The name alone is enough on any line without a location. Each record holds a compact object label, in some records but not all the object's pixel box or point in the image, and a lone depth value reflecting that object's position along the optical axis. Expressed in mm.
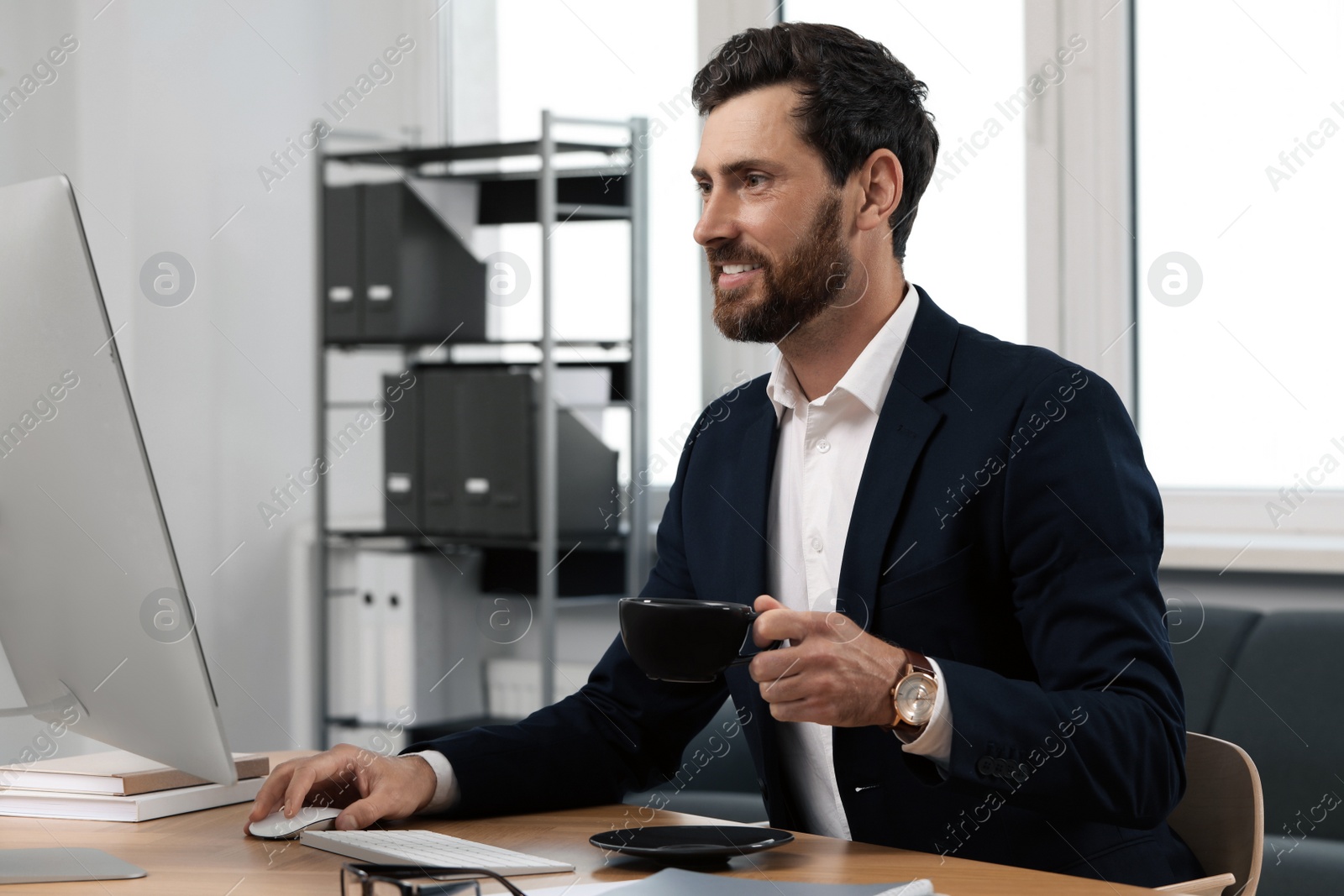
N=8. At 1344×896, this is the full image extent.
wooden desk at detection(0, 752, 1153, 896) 1738
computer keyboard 1741
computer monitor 1724
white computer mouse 1862
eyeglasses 1600
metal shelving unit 3790
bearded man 1826
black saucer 1763
